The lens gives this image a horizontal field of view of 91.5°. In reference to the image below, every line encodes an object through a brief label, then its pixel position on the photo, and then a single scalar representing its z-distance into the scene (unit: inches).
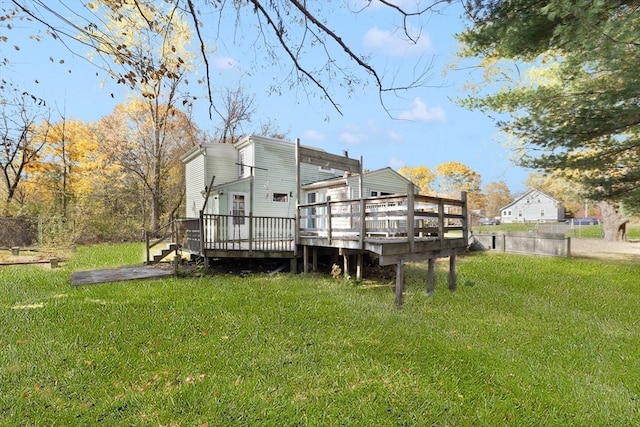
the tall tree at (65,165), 654.5
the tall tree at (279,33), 112.5
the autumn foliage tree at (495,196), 2340.1
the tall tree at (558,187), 412.3
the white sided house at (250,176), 494.2
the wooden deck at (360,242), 245.3
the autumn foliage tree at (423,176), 1595.7
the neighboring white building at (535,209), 2038.6
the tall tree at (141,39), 125.5
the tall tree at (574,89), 209.2
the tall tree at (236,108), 895.1
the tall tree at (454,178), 1569.9
